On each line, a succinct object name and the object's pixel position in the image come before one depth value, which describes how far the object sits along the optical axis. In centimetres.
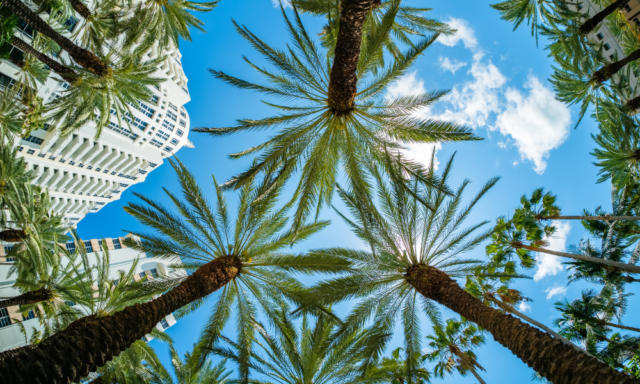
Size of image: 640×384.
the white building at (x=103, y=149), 2916
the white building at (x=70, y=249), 2039
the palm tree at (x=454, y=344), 1059
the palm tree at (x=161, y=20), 1301
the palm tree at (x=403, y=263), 802
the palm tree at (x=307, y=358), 919
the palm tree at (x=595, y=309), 950
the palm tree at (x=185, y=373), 1112
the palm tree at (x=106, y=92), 1082
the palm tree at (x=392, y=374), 888
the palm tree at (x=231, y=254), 844
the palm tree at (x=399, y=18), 1043
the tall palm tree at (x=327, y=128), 793
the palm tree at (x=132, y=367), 1016
